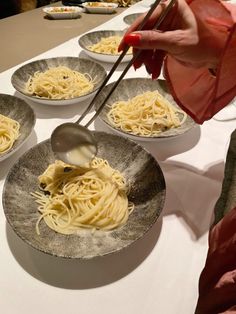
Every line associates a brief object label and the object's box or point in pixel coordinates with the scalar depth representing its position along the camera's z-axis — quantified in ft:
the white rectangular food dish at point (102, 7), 7.31
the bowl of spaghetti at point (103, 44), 4.35
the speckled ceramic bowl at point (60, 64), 3.39
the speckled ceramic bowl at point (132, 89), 3.32
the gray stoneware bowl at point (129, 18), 6.21
